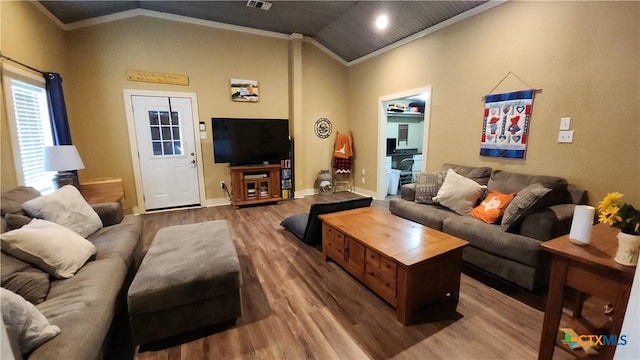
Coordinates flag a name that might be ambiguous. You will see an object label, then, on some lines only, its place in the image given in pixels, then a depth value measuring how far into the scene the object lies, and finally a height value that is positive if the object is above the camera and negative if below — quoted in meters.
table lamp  2.75 -0.18
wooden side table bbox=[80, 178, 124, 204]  3.43 -0.62
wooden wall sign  4.04 +1.06
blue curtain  3.06 +0.43
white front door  4.22 -0.10
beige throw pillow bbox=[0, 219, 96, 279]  1.50 -0.62
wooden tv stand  4.60 -0.74
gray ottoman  1.55 -0.90
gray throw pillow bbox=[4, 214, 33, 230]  1.77 -0.52
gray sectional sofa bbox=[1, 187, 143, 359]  1.13 -0.82
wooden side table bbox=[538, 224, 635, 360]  1.10 -0.61
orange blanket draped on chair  5.68 -0.22
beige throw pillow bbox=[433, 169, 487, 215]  2.86 -0.58
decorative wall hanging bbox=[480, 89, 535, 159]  2.87 +0.20
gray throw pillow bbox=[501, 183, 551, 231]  2.18 -0.54
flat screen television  4.44 +0.06
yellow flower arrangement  1.09 -0.32
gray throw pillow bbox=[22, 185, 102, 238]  1.96 -0.52
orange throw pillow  2.52 -0.65
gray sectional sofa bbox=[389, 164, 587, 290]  2.05 -0.79
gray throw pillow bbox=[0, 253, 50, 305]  1.35 -0.72
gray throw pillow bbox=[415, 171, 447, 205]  3.24 -0.54
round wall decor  5.62 +0.32
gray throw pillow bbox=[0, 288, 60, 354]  0.98 -0.71
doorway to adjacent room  4.83 +0.11
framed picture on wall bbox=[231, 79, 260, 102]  4.70 +0.97
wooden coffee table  1.77 -0.88
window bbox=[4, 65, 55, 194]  2.49 +0.19
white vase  1.05 -0.45
